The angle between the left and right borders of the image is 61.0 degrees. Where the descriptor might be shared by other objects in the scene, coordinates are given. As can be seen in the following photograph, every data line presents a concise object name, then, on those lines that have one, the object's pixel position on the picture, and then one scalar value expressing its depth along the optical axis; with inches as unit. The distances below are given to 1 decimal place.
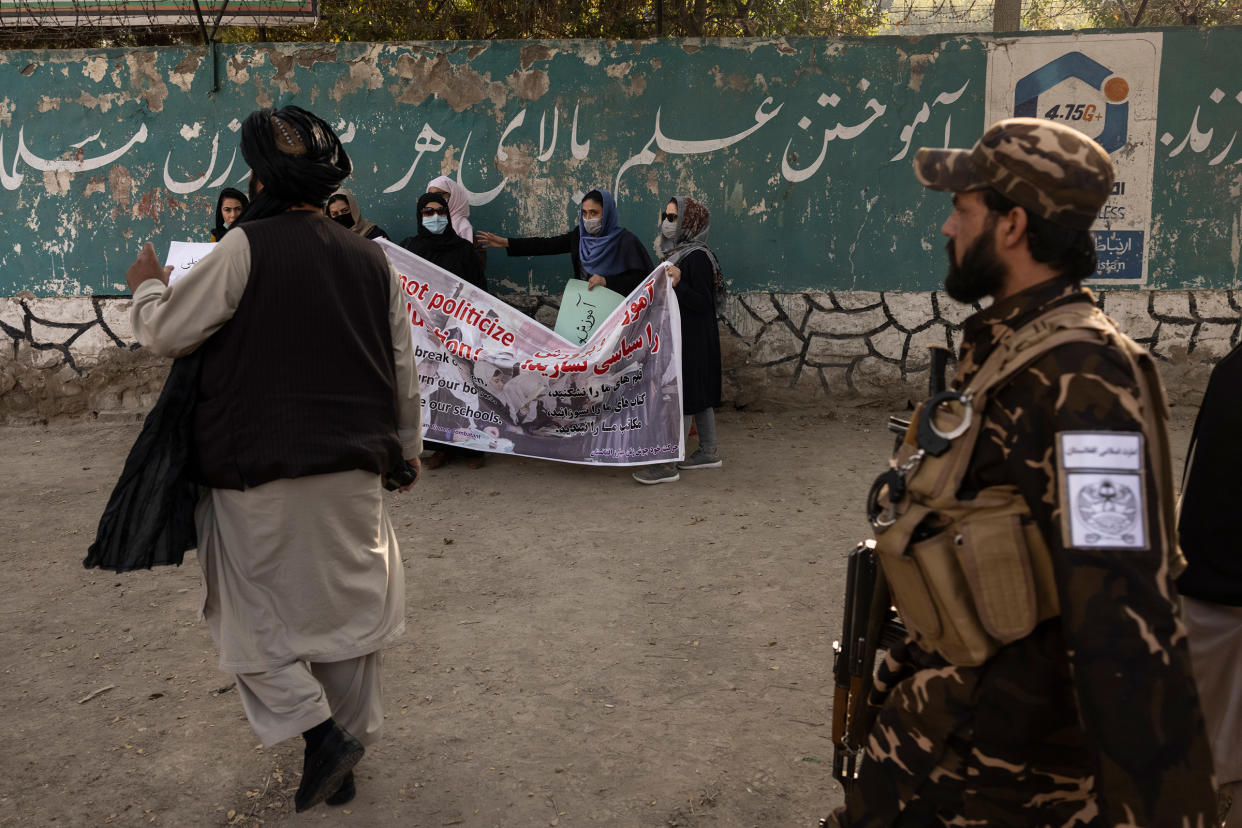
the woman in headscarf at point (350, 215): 264.4
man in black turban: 98.9
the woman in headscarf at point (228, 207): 258.8
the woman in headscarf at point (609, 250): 249.1
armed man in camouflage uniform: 51.9
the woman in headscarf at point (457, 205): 271.4
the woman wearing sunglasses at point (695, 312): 235.1
